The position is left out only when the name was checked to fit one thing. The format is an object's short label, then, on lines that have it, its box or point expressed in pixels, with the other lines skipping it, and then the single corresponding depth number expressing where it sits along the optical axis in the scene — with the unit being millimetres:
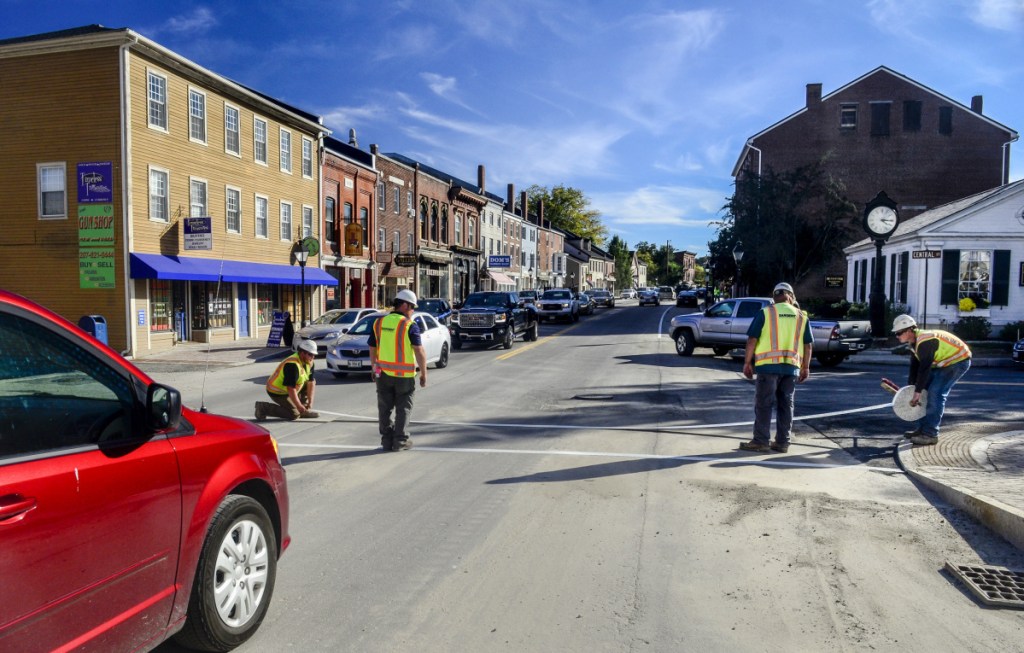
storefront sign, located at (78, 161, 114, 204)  21812
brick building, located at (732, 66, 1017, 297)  45906
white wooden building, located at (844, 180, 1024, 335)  26078
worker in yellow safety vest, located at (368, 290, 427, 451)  8531
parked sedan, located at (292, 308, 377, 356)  21906
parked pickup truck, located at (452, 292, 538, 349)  24172
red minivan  2566
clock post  22984
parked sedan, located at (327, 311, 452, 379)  16078
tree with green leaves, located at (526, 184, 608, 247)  106812
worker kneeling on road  10453
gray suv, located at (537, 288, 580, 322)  42281
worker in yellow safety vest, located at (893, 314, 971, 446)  8289
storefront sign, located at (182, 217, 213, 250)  23141
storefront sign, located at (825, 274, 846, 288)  35538
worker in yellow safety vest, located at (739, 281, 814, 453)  8562
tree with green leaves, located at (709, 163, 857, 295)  38750
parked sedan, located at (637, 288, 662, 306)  76812
